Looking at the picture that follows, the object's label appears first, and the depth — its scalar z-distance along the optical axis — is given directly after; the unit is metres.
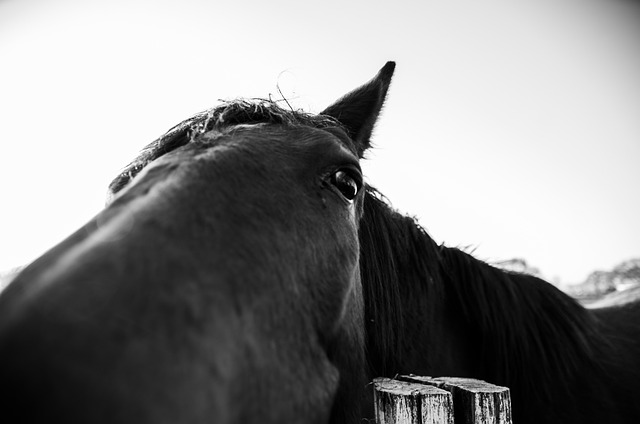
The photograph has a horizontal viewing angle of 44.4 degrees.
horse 0.68
